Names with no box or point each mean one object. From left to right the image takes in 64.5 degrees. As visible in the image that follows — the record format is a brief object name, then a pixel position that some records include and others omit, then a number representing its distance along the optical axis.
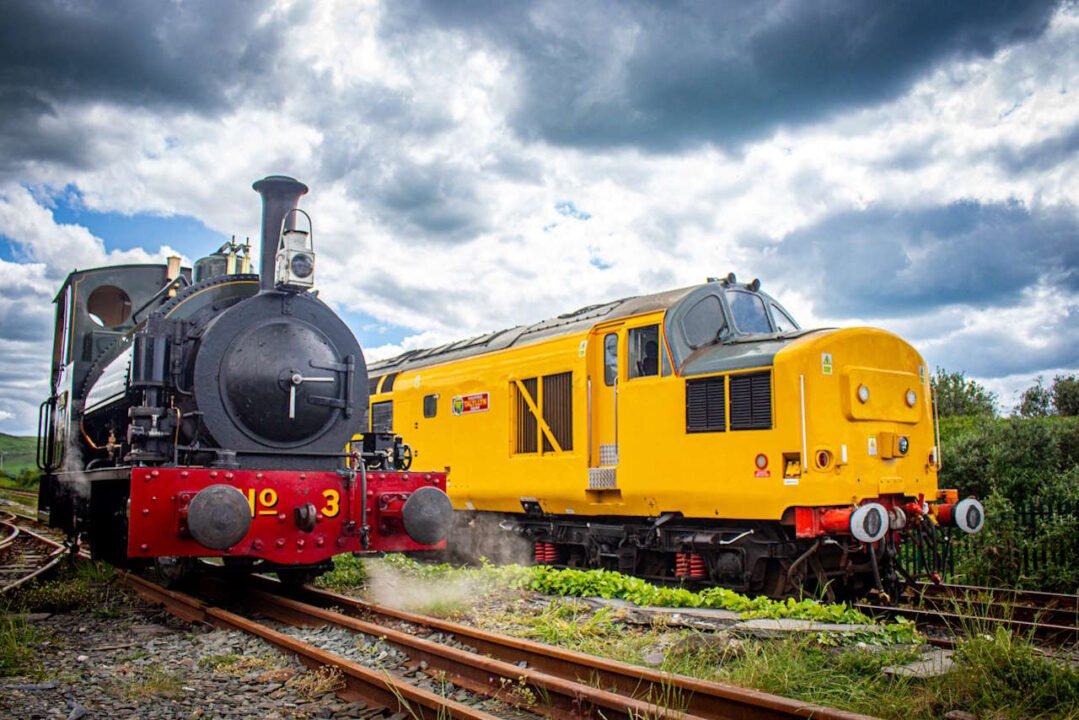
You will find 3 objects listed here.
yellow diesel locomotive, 7.72
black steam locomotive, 6.56
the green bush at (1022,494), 9.62
